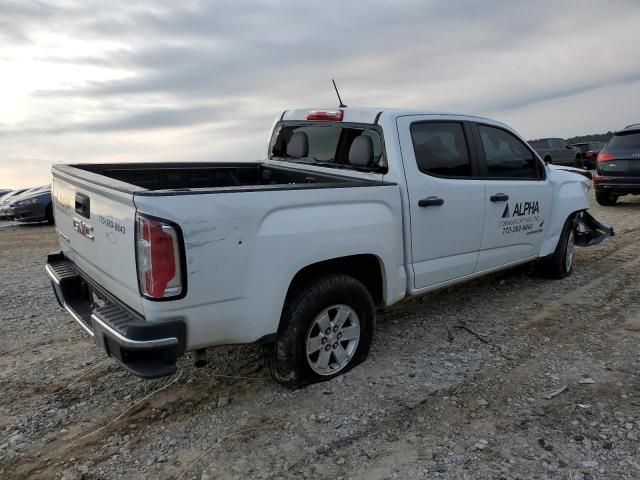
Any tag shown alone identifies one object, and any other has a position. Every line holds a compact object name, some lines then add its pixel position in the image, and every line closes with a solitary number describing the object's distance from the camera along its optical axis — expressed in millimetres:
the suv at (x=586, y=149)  23656
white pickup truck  2607
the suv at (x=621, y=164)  10281
